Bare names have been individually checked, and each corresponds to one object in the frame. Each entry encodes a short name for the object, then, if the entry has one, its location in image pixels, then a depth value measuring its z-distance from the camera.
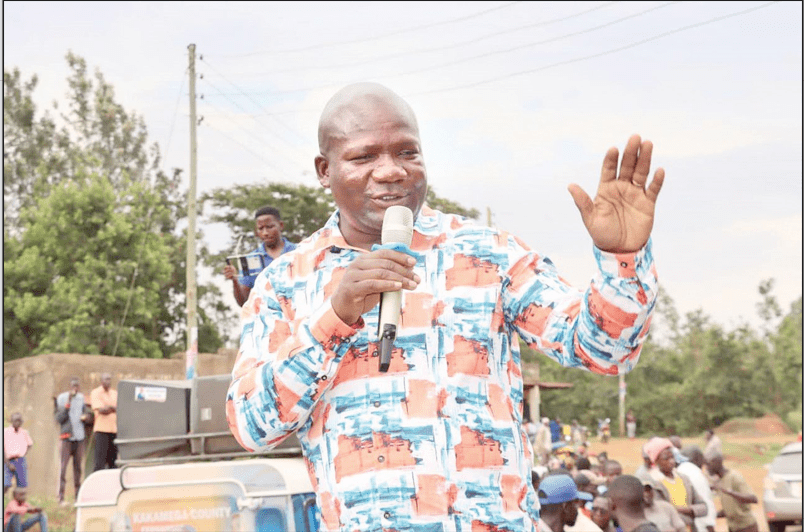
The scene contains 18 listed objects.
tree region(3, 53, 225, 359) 23.53
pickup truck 4.63
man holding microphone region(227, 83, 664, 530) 1.96
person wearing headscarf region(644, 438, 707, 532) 8.77
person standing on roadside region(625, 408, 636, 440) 42.06
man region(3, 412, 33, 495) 13.02
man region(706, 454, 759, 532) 9.93
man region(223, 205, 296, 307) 6.19
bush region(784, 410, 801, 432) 37.81
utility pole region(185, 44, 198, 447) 17.20
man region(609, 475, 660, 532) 6.87
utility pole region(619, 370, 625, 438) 41.12
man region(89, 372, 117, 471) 11.98
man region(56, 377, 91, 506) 14.40
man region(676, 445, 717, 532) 8.87
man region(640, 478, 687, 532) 7.21
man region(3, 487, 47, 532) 11.31
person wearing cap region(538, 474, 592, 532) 6.18
